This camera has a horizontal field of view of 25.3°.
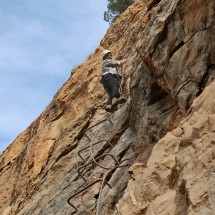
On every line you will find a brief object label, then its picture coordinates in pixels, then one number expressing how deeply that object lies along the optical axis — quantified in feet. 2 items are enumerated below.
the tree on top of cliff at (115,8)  80.69
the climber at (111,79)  38.96
